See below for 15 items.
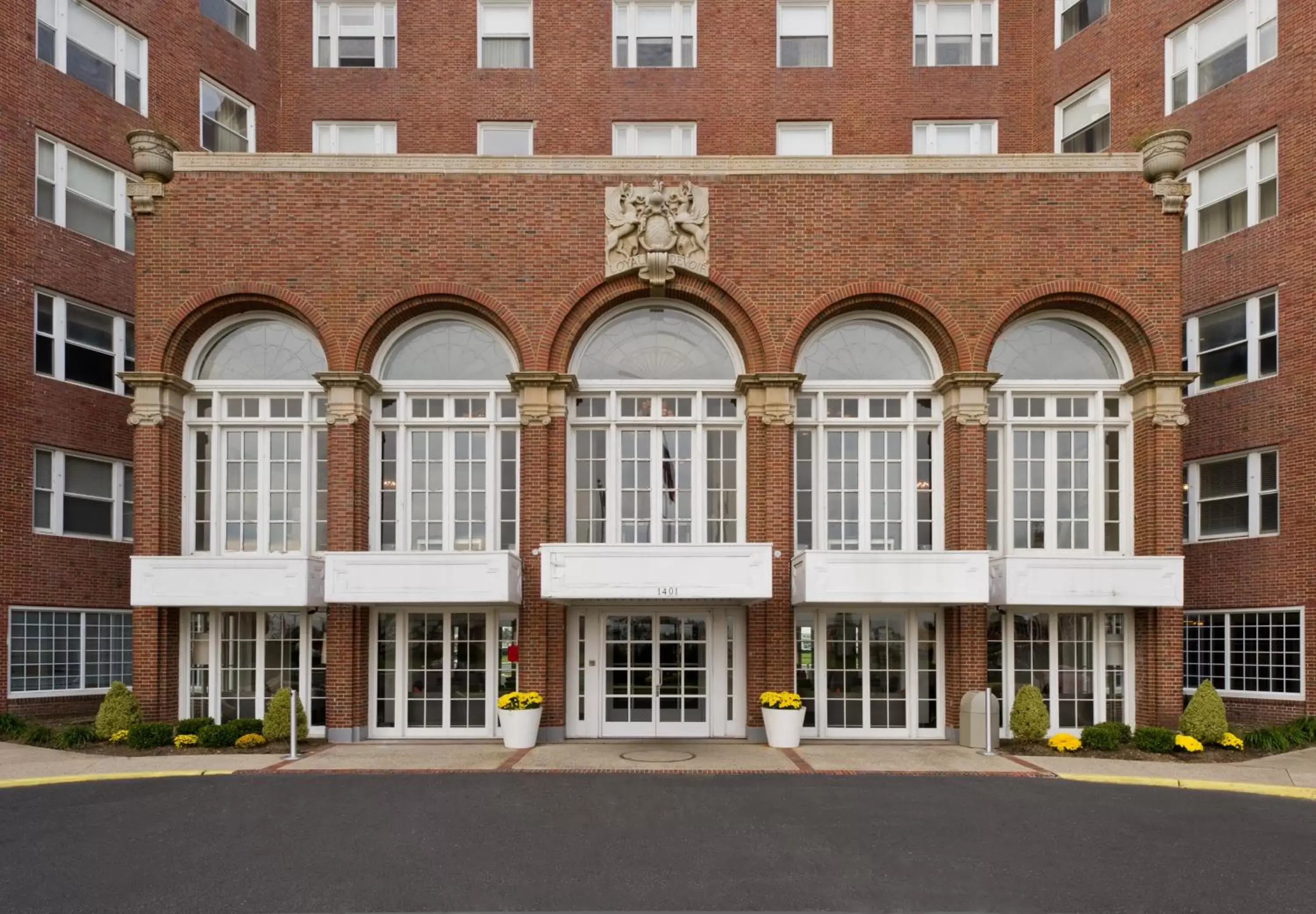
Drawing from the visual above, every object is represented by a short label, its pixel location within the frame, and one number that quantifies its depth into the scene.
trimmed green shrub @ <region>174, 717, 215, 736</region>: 15.79
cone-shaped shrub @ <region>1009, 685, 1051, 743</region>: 15.98
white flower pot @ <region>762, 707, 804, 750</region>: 15.94
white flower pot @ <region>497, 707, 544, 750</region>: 15.80
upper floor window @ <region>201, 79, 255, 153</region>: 23.80
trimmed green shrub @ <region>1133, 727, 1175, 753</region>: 15.26
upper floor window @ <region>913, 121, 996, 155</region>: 25.03
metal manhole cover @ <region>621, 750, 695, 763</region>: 14.86
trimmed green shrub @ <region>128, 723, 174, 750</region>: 15.41
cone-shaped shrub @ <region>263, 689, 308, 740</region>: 15.87
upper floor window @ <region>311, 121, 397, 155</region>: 25.09
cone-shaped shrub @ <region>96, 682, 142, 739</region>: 15.86
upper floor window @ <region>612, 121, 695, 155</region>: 24.75
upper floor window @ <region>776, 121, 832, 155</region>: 24.94
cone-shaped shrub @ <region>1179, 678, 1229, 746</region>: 15.48
